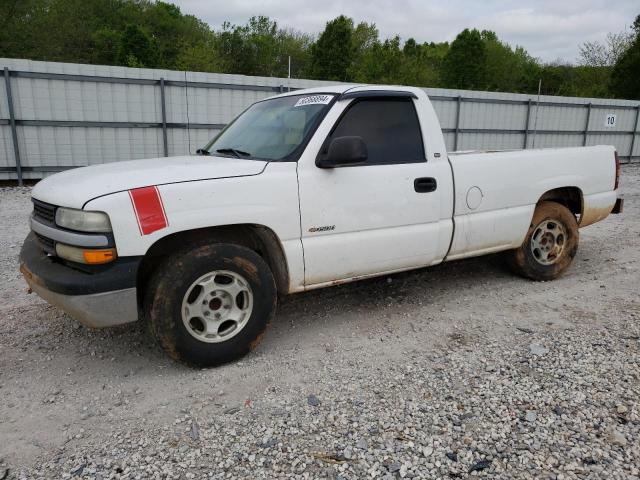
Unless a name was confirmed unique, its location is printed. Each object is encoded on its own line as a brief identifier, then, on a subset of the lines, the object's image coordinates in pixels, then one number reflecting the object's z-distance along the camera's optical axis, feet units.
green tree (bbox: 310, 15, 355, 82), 126.93
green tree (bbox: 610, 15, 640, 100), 108.17
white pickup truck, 9.66
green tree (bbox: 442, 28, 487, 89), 133.80
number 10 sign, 64.59
